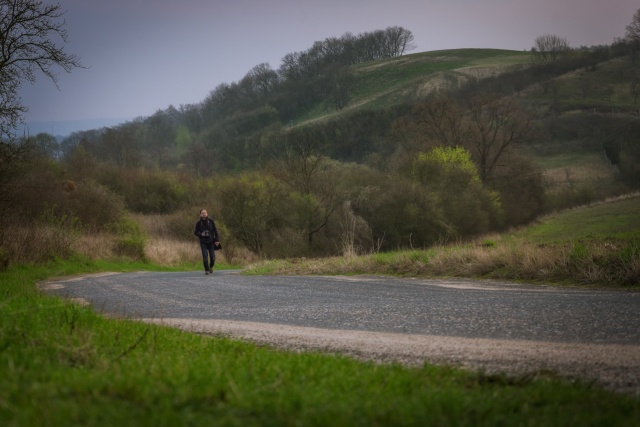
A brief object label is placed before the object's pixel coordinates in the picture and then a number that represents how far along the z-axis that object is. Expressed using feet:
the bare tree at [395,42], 546.26
